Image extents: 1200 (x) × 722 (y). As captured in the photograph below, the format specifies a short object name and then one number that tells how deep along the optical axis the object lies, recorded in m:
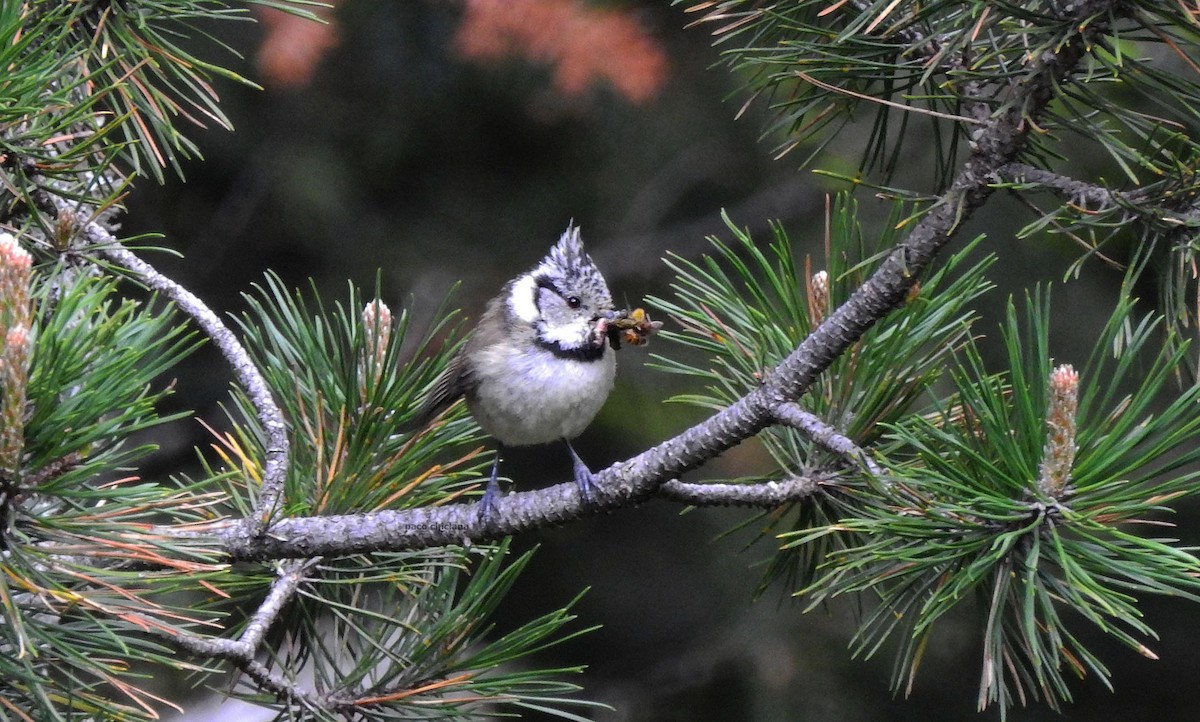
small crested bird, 6.96
